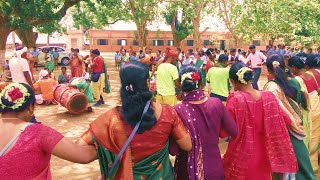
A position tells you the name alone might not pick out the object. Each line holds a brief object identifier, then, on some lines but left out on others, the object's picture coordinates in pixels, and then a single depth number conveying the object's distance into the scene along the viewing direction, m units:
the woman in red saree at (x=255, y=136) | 2.90
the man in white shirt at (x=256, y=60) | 9.57
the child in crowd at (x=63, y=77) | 9.37
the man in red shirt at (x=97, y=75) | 8.58
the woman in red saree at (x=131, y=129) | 2.08
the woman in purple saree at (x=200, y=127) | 2.59
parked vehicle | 22.98
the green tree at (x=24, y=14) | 14.20
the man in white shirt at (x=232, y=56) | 10.90
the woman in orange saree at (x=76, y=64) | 9.88
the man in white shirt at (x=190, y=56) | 11.04
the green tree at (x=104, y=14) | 25.20
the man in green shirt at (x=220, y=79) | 5.48
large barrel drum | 7.65
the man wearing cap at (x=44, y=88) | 9.05
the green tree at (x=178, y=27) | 30.61
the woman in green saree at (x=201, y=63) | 10.00
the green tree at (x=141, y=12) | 20.88
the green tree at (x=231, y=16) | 12.95
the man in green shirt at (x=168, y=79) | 5.16
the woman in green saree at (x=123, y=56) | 16.18
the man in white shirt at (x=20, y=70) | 5.88
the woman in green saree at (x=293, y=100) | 3.35
